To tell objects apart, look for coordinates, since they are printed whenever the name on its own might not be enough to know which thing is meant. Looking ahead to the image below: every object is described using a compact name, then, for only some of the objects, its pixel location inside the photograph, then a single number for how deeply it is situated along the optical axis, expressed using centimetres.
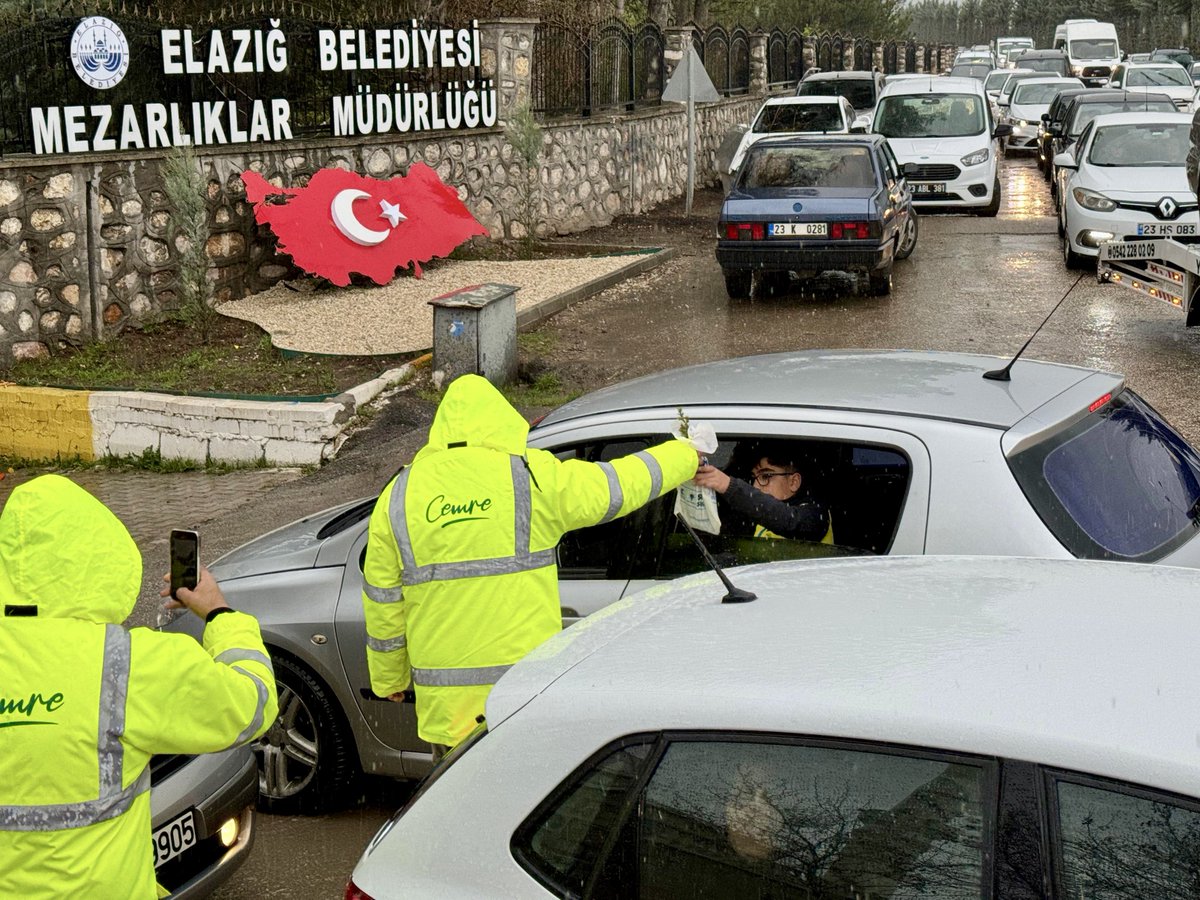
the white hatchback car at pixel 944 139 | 2061
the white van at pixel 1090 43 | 5122
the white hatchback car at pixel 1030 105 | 3139
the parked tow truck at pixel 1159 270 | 1113
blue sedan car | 1400
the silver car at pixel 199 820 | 397
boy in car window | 426
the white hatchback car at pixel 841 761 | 209
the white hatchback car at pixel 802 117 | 2219
